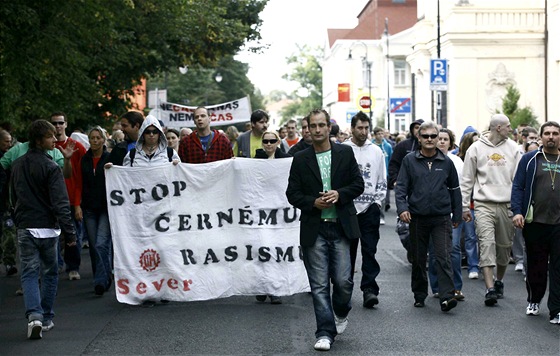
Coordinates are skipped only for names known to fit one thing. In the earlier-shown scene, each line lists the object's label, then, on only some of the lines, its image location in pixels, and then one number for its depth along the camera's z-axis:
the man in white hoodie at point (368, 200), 11.12
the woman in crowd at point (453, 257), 11.64
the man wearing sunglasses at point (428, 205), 10.82
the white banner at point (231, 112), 27.14
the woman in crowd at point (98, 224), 12.02
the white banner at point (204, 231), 11.36
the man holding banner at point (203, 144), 12.47
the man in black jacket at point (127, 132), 11.91
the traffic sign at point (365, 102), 50.69
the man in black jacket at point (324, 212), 8.70
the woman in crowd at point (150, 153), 11.34
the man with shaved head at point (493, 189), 11.57
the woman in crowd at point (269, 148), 11.91
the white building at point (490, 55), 49.56
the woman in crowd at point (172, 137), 14.54
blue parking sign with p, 30.91
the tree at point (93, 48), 16.58
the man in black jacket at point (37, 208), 9.34
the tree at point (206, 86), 75.00
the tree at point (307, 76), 134.88
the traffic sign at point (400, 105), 44.19
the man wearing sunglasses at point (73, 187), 12.23
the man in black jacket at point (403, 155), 13.23
